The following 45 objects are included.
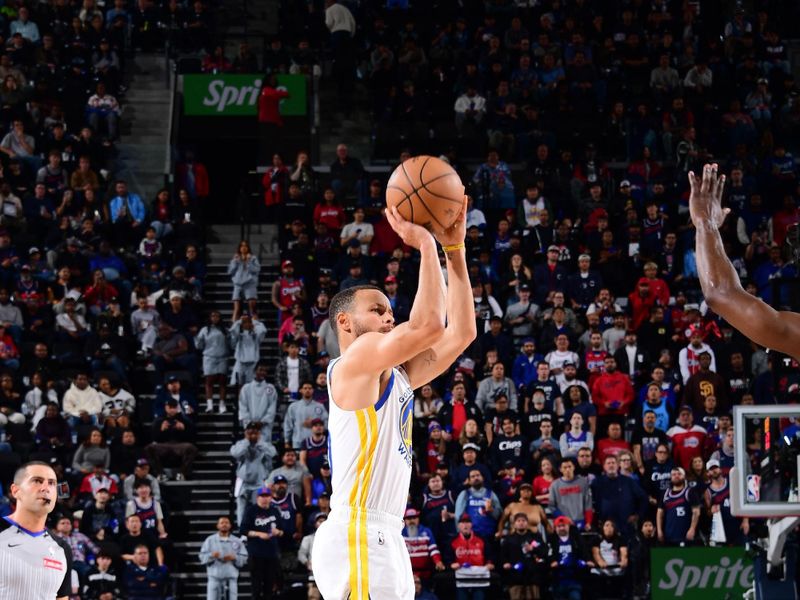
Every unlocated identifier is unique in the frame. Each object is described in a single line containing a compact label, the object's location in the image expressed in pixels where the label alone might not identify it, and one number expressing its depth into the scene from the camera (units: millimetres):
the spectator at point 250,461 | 17359
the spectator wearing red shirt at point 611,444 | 17156
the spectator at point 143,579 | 15844
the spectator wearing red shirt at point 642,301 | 19734
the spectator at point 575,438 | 17109
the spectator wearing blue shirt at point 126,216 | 21734
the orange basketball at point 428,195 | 6094
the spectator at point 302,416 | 17641
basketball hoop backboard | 7797
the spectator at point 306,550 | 15781
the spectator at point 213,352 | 19453
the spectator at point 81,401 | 18156
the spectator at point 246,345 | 19359
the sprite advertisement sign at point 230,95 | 25219
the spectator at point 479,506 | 16234
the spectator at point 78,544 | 15797
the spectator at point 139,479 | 16906
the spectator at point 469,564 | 15555
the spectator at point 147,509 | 16672
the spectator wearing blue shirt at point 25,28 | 25328
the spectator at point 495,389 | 17969
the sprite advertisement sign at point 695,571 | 15164
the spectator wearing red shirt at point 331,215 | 21641
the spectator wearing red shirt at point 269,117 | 24484
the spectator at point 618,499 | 16266
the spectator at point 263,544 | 15820
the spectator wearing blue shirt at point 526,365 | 18438
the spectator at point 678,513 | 16266
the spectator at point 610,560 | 15680
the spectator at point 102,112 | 24391
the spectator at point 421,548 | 15703
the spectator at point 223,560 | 16125
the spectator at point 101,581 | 15742
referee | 8312
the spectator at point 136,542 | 16156
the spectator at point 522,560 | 15570
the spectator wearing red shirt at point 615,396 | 17969
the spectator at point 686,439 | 17234
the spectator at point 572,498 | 16406
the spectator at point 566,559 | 15641
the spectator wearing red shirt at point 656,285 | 19844
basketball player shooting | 5781
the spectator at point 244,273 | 20719
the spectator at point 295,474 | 16891
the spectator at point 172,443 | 18108
